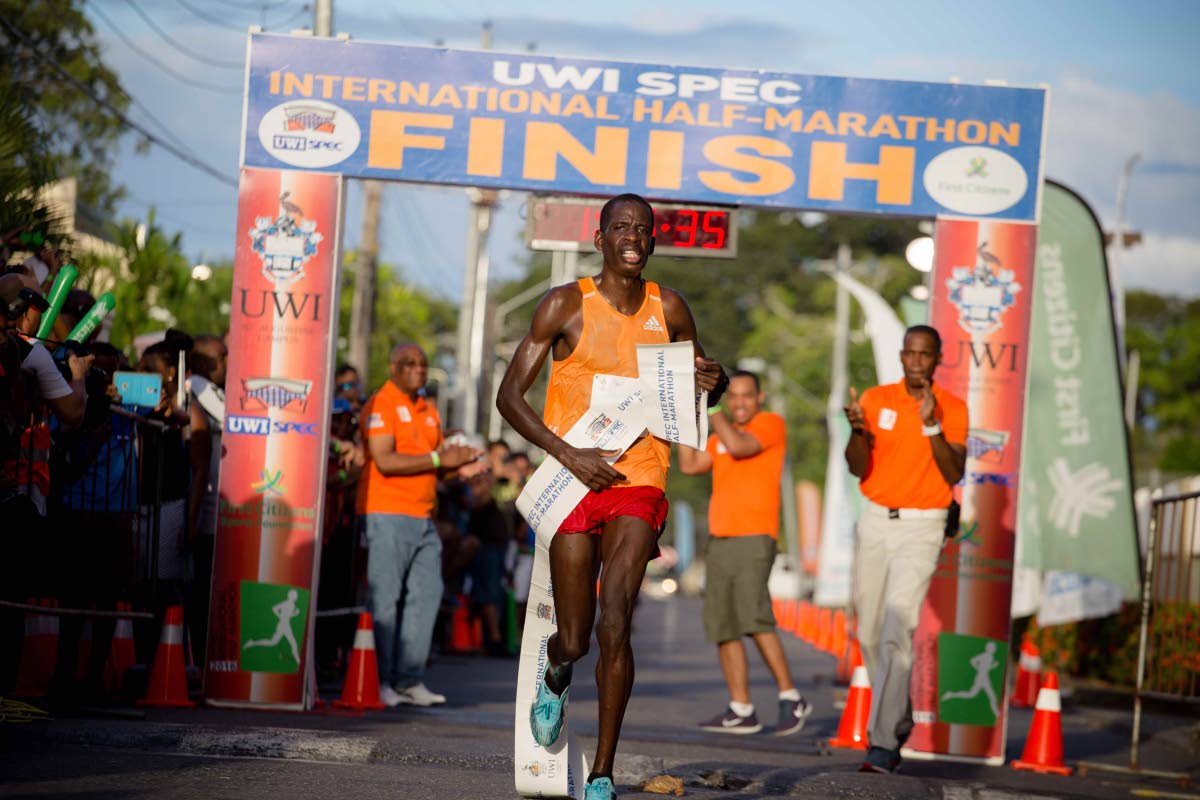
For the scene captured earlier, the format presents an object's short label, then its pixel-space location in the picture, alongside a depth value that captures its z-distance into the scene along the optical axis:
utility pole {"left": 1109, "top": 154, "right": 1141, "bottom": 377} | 14.82
